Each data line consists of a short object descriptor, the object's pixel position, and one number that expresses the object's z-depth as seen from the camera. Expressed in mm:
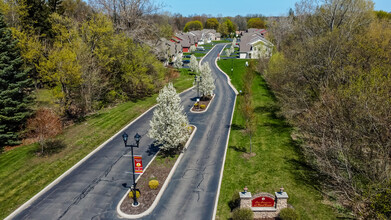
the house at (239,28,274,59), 81062
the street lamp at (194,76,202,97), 39419
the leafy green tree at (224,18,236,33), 162125
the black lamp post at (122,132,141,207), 16709
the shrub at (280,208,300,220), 14641
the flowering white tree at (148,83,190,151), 21859
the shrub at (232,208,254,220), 14664
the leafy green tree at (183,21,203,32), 164625
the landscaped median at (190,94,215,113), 36375
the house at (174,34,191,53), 99875
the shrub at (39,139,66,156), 23484
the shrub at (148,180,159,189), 18703
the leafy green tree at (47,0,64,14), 47969
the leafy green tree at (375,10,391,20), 66412
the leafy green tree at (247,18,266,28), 167750
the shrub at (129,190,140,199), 17827
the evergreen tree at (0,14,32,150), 24297
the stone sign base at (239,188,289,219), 15523
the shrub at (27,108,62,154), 23297
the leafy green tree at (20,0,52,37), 38875
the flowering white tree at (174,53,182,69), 64250
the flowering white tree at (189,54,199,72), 61319
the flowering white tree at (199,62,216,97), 38531
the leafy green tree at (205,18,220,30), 173375
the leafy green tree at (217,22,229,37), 156938
